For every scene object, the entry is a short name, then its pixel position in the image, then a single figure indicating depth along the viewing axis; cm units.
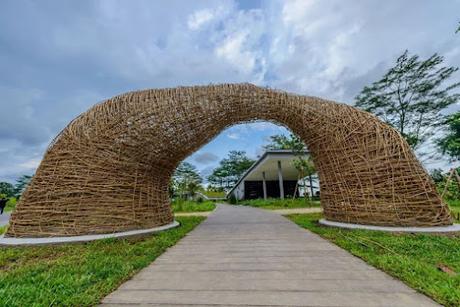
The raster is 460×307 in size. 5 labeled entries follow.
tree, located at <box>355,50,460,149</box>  1847
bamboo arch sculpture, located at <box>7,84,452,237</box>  551
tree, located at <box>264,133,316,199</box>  1967
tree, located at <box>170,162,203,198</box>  2384
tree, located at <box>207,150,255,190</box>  5769
